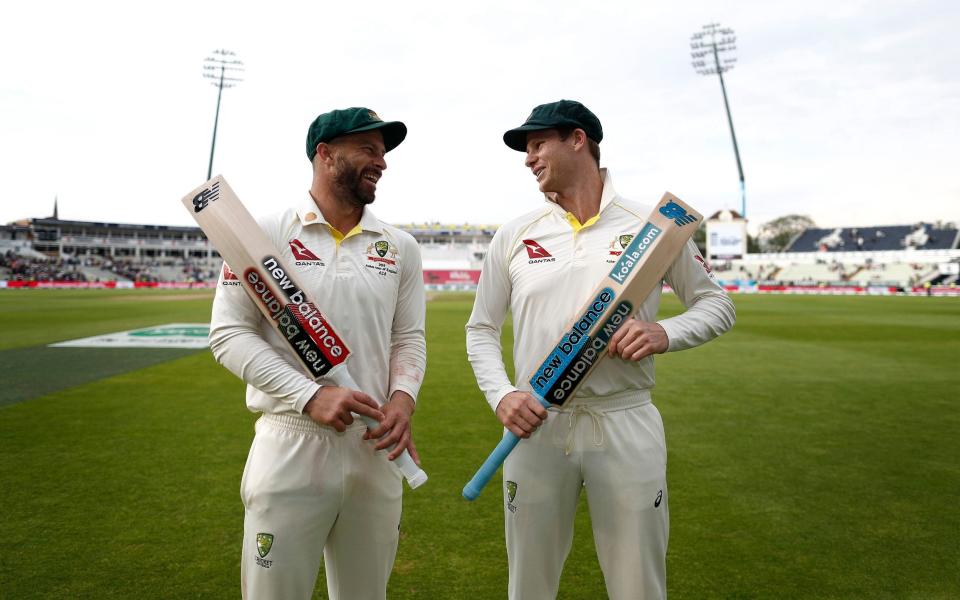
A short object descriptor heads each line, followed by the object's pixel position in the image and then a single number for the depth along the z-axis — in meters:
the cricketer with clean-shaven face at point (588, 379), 1.97
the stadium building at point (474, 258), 46.47
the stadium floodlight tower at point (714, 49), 45.31
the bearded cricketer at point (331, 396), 1.85
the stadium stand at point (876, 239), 54.50
